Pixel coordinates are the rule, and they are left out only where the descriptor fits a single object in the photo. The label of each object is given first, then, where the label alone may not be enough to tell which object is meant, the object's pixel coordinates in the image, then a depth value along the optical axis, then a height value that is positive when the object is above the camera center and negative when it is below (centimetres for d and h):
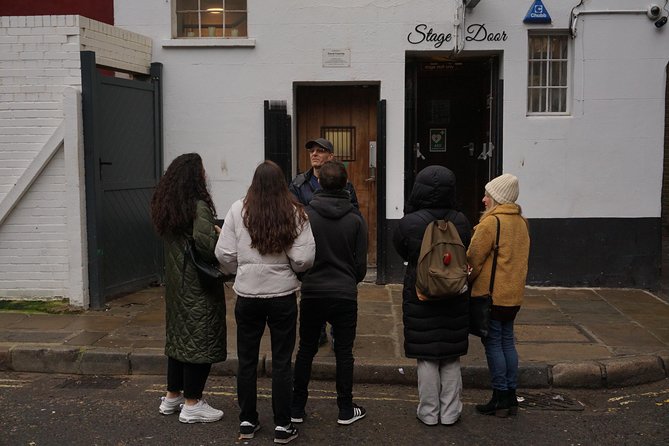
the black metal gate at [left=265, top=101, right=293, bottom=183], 888 +35
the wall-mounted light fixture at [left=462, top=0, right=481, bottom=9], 839 +180
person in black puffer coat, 485 -99
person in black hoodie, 483 -78
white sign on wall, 884 +124
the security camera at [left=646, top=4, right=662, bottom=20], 849 +171
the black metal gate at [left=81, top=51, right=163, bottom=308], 770 -17
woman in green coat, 485 -75
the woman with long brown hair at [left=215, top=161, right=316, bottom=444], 453 -68
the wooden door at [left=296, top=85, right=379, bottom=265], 938 +48
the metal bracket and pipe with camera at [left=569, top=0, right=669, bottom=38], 851 +171
